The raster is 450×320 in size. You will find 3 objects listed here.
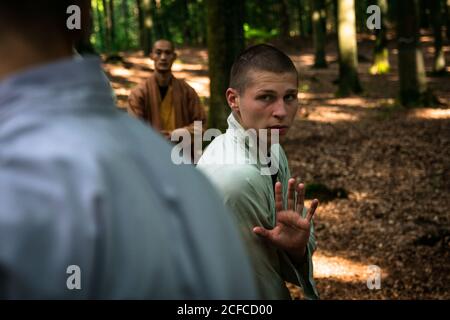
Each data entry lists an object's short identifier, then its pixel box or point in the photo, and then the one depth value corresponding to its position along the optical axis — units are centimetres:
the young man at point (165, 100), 693
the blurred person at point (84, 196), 84
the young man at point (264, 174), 261
